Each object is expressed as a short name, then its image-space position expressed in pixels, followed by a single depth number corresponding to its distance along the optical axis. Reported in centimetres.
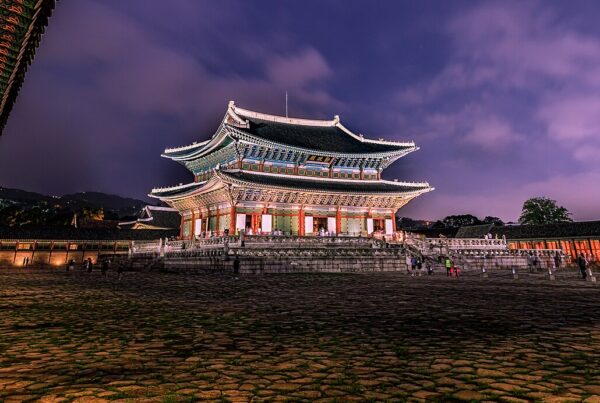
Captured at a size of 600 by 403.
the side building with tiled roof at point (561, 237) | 4191
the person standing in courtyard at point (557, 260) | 3553
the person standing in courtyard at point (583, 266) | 2205
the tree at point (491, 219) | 14121
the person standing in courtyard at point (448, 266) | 2374
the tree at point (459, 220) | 11654
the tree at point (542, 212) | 6424
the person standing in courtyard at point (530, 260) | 2998
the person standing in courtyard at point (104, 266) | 2485
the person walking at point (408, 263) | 2647
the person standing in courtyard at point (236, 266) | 2302
